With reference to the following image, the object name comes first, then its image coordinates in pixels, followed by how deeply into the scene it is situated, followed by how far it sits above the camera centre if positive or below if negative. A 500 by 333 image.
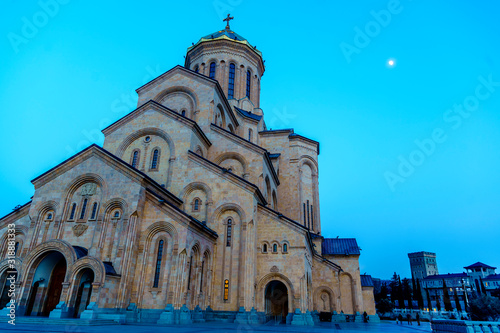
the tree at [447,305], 55.62 -0.12
